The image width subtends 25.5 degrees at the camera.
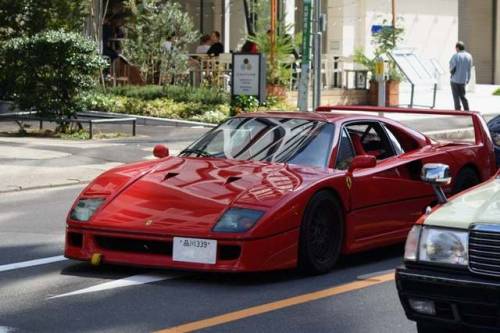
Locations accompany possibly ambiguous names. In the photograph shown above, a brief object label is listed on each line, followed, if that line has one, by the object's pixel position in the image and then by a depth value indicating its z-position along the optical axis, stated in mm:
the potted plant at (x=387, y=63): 28838
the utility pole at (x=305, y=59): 21953
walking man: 26047
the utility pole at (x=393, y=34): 30444
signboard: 22641
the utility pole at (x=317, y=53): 22469
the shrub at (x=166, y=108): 23547
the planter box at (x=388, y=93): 28688
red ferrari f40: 8109
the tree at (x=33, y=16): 23125
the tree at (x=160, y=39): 26266
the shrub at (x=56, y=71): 20484
